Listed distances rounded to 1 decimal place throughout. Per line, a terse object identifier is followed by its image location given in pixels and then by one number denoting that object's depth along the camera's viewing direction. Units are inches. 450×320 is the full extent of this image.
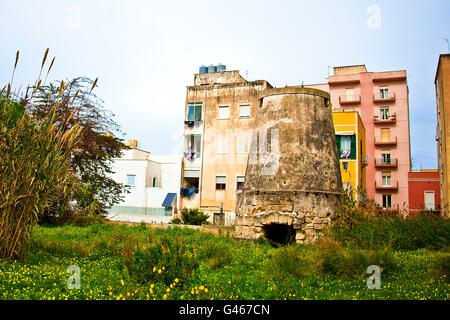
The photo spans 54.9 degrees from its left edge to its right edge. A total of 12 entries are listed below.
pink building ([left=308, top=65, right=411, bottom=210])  1353.3
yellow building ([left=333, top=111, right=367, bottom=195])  984.3
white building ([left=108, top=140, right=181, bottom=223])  1268.5
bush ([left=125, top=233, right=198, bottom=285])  283.1
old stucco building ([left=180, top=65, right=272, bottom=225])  1074.1
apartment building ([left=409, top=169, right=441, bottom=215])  1256.3
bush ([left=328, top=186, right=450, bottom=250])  493.7
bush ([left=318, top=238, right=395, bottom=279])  339.4
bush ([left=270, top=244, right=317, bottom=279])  335.6
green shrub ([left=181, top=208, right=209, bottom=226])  884.6
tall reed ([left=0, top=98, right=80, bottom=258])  315.9
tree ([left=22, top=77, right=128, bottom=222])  836.6
